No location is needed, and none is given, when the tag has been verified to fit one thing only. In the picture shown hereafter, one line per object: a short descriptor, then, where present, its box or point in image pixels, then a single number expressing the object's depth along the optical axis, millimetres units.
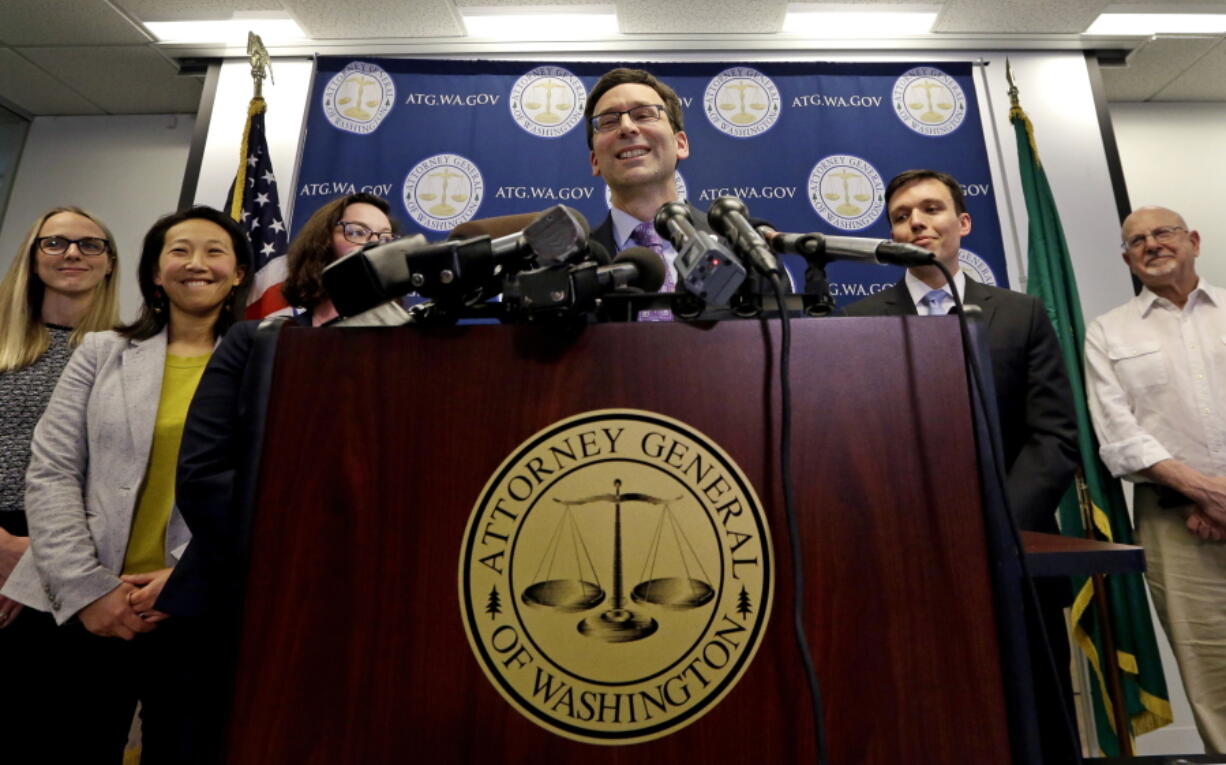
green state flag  2484
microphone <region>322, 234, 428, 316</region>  759
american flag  2852
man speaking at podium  1592
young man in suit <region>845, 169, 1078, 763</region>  1600
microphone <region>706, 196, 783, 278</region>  742
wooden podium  656
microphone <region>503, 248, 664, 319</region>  724
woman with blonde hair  1622
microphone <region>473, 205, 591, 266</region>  711
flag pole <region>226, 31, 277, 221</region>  3045
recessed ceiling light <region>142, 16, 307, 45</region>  3582
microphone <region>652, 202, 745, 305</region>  724
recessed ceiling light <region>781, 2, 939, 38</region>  3500
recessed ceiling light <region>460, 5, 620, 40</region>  3541
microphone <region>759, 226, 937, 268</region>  758
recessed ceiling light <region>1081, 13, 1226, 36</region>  3619
